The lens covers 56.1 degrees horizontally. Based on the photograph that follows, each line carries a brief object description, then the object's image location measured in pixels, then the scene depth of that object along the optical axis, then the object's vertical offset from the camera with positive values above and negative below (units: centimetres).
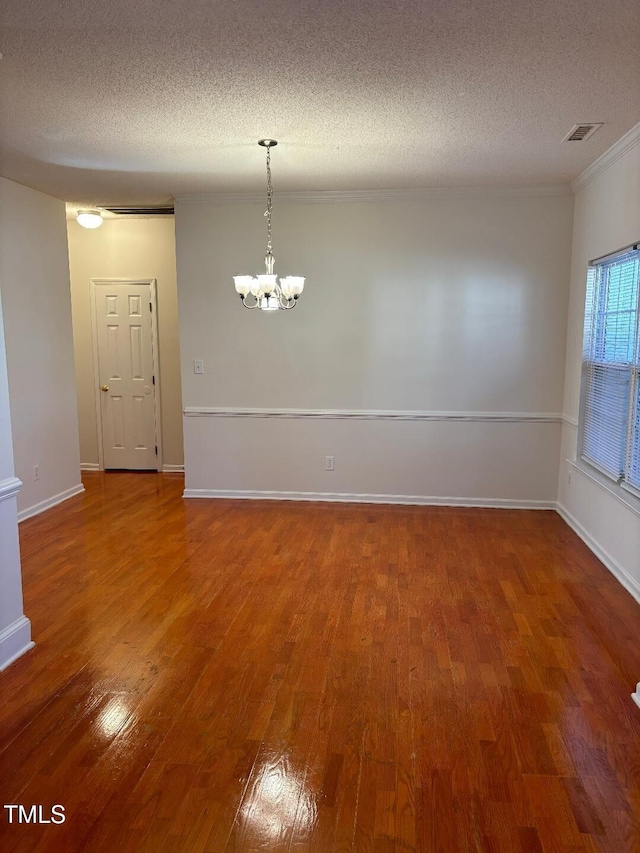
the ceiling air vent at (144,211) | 591 +128
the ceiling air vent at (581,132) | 338 +121
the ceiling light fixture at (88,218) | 571 +115
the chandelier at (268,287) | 382 +35
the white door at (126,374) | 651 -38
